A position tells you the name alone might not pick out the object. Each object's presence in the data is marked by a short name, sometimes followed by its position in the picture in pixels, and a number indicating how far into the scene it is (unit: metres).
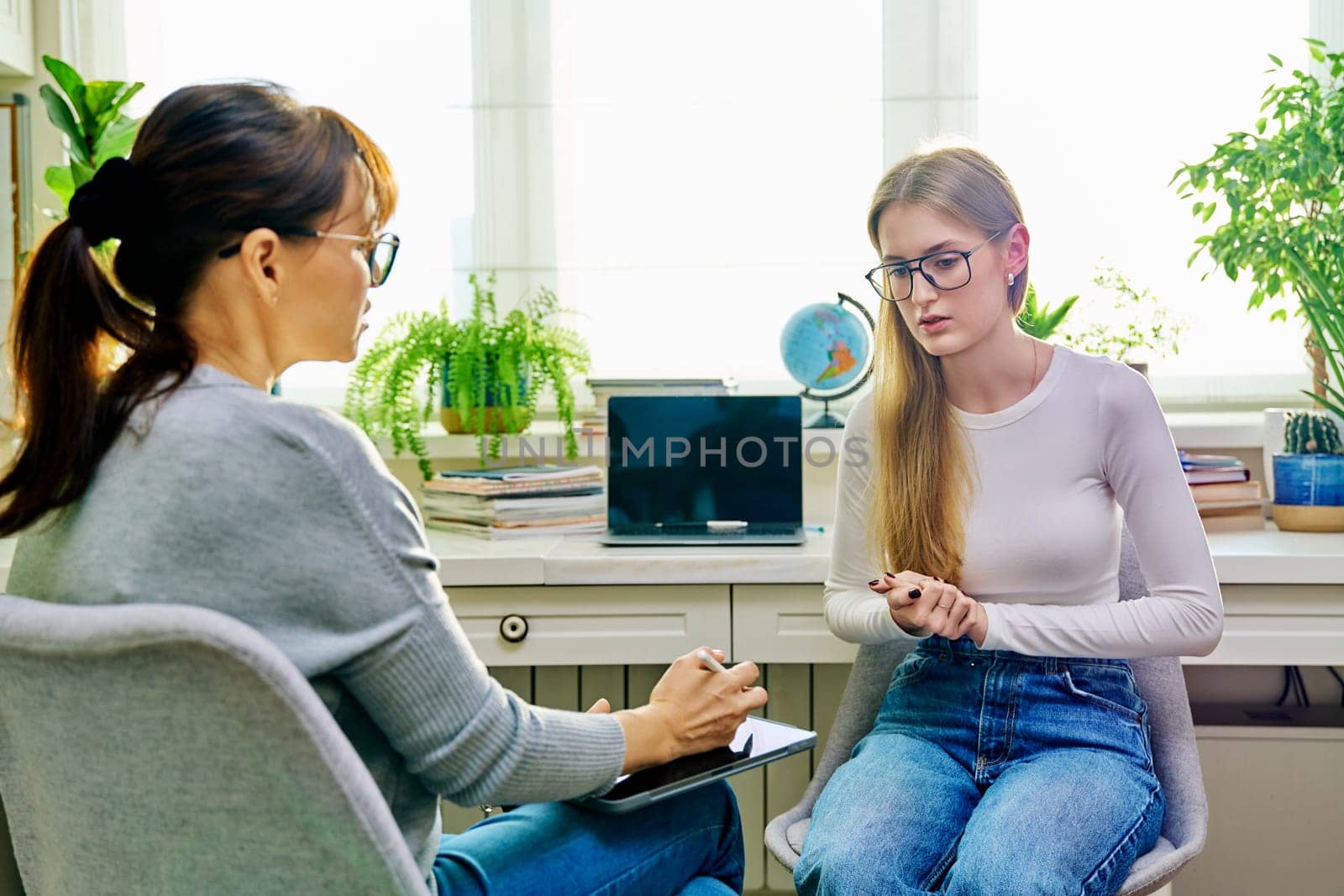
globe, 2.24
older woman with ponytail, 0.77
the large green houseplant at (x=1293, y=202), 1.96
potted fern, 2.26
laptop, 1.96
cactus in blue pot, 1.97
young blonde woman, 1.25
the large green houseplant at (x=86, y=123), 2.10
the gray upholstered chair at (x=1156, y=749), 1.28
